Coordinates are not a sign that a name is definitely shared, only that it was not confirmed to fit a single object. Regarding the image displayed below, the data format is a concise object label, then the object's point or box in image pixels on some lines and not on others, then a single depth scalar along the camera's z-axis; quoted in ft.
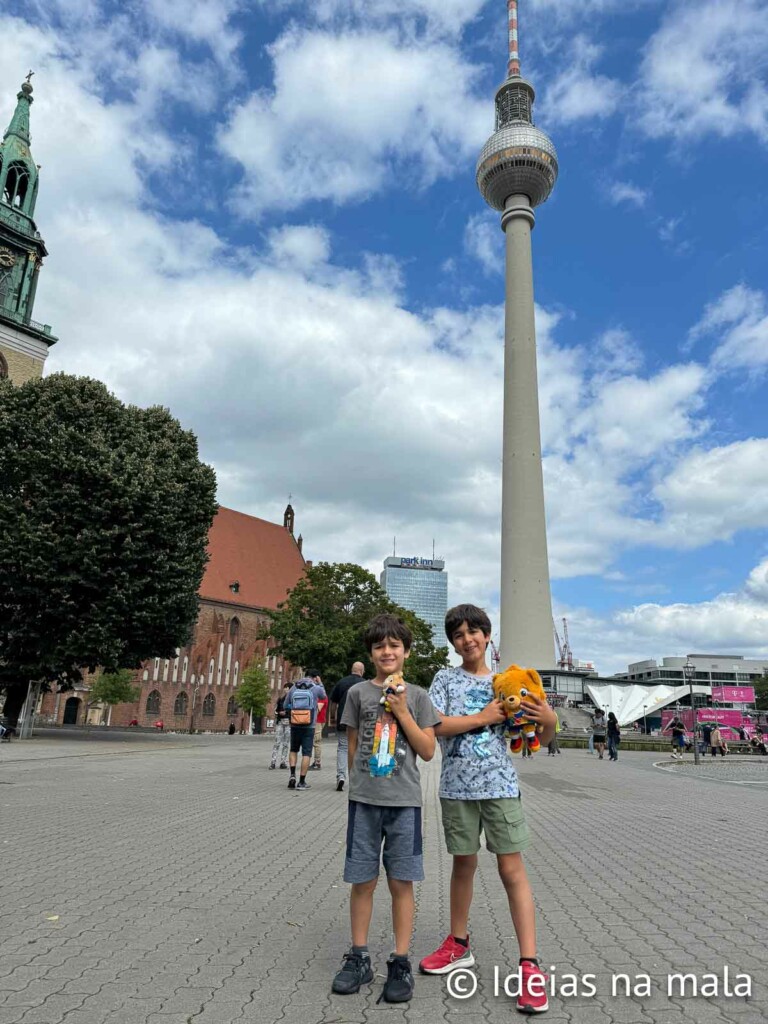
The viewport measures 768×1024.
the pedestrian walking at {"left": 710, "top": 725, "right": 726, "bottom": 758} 104.63
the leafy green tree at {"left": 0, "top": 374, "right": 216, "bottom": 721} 82.84
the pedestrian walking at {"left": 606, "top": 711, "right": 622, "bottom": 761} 84.27
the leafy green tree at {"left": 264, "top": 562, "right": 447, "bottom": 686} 141.28
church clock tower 152.76
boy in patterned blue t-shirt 11.30
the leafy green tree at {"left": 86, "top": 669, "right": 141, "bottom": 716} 177.99
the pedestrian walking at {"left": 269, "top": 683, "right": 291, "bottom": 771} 47.16
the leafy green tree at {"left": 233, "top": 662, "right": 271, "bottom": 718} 206.18
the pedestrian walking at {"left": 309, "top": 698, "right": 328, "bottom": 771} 46.54
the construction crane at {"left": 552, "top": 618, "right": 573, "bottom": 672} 584.52
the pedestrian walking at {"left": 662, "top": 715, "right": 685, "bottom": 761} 95.96
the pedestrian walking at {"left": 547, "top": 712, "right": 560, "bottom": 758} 94.58
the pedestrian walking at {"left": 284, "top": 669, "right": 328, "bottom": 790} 38.91
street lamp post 98.78
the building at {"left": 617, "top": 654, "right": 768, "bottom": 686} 449.06
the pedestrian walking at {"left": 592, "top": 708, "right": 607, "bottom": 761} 87.30
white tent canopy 182.19
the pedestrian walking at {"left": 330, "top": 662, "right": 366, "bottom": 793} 37.15
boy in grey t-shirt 11.27
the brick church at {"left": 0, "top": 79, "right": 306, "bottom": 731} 156.46
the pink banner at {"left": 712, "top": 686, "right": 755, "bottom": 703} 220.64
